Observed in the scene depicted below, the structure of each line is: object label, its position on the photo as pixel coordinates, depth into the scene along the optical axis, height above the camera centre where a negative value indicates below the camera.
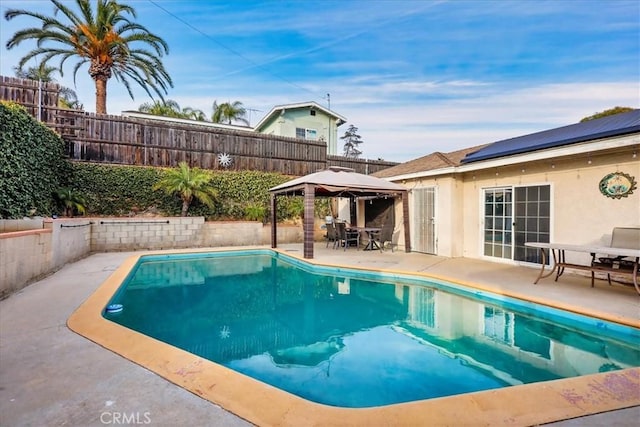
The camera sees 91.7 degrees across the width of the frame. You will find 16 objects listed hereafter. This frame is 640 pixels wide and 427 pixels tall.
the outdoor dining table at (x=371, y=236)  10.52 -0.79
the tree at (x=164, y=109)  21.28 +7.55
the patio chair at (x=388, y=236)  10.79 -0.79
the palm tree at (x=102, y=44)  11.05 +6.36
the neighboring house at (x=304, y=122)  18.23 +5.68
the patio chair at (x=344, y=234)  11.05 -0.74
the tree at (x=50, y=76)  16.50 +7.63
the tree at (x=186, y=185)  11.05 +1.03
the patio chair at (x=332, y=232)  11.41 -0.69
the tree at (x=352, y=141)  39.44 +9.26
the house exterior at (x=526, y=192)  5.86 +0.54
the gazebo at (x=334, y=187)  8.95 +0.80
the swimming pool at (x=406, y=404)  2.04 -1.35
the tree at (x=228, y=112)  23.84 +7.89
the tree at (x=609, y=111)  13.50 +4.56
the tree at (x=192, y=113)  23.08 +7.54
